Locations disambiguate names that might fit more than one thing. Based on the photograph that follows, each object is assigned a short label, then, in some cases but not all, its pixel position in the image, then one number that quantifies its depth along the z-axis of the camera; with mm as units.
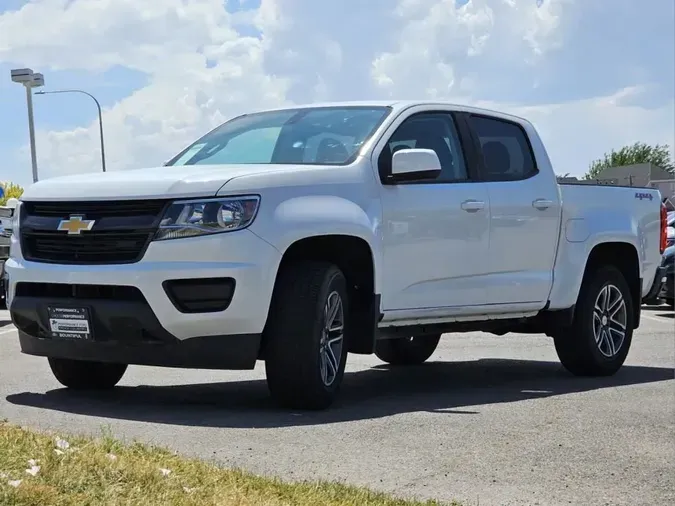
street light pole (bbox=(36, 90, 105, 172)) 48494
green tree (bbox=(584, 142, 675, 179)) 119125
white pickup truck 6684
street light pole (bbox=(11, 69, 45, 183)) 42406
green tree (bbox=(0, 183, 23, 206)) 84844
